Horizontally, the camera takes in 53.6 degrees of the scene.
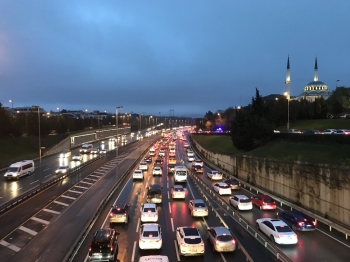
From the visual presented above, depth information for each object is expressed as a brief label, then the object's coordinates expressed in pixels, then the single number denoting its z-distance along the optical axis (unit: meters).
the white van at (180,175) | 44.39
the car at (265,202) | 29.69
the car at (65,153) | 76.76
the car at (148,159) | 67.99
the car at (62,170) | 50.44
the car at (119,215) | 24.72
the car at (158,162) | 64.00
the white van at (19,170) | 45.88
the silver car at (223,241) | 18.61
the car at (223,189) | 36.75
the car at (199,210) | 26.78
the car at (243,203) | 29.52
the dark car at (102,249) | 16.88
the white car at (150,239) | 19.03
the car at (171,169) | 54.64
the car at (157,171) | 51.06
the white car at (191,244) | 18.05
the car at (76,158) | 68.19
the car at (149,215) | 25.08
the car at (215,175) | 47.03
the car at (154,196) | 32.22
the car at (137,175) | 46.28
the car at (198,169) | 55.17
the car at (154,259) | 15.14
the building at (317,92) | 182.60
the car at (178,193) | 34.31
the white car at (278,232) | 20.19
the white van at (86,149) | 83.50
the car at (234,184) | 40.03
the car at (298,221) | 23.05
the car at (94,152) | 81.35
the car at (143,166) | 55.91
